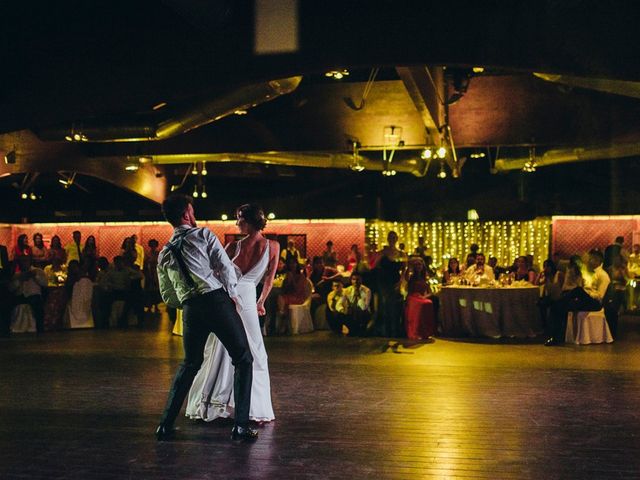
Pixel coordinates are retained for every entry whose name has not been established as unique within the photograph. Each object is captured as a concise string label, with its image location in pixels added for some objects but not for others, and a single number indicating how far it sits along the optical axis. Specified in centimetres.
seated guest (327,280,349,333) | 1129
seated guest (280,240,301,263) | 1575
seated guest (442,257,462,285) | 1320
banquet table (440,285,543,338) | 1093
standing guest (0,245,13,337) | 1160
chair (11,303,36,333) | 1181
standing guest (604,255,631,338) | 1413
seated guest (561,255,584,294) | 1045
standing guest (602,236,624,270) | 1457
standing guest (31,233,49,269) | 1479
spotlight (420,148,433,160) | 1219
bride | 536
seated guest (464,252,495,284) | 1129
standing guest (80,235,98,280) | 1290
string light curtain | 1828
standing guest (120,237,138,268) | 1316
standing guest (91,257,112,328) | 1259
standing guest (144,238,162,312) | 1561
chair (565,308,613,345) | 1013
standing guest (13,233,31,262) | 1432
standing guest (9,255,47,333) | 1189
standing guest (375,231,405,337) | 1110
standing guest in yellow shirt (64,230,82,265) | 1533
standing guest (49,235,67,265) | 1466
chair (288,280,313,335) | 1155
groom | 479
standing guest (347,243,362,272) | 1491
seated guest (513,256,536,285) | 1184
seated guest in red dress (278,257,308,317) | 1157
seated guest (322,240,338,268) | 1584
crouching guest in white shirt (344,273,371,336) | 1115
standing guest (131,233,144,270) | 1633
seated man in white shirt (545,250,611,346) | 1022
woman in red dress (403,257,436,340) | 1077
